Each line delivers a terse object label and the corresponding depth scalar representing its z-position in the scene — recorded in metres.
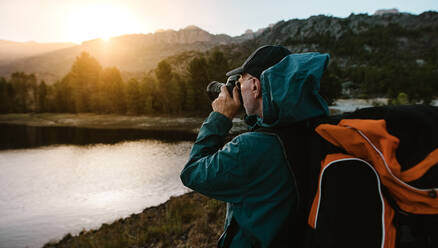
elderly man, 1.23
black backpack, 0.89
